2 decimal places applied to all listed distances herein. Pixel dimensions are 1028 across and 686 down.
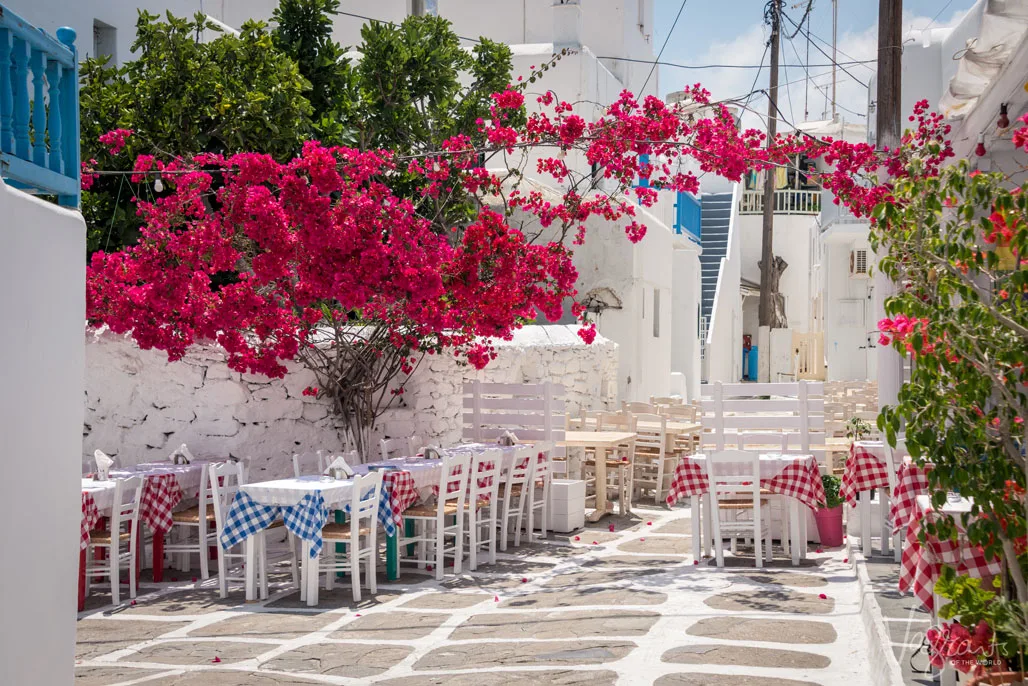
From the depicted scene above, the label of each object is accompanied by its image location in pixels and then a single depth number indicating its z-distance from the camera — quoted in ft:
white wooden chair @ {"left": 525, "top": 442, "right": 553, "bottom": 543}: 37.91
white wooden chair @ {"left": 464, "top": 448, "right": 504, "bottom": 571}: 31.58
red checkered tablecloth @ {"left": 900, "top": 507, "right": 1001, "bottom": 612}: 16.35
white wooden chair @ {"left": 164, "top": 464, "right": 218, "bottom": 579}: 30.60
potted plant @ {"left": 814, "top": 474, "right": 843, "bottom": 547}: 33.58
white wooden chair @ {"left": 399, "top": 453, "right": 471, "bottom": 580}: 30.25
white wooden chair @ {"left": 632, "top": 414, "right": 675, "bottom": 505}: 45.98
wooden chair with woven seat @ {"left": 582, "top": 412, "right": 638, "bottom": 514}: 41.75
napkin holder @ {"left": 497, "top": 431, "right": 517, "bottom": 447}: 36.37
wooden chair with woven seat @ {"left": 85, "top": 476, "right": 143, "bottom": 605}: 27.40
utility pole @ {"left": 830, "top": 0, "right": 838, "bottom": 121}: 100.77
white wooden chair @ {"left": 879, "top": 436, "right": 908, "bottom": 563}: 26.40
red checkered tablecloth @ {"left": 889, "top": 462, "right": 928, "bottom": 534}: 22.75
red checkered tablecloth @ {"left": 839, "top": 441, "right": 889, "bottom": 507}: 29.99
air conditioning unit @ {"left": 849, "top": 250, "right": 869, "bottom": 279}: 90.02
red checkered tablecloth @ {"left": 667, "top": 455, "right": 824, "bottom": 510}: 30.76
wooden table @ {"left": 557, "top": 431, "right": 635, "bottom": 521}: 40.29
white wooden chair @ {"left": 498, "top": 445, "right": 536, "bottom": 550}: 34.76
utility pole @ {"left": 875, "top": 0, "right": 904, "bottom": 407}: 32.30
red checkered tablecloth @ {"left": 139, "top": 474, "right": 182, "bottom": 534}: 30.14
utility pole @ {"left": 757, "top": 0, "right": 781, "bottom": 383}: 82.28
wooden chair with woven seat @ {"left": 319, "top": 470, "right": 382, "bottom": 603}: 27.12
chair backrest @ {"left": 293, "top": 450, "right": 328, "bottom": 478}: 32.86
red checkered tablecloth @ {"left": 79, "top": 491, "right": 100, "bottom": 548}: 26.86
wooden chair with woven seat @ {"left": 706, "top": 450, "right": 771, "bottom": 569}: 30.25
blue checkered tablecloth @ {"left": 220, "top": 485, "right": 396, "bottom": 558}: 26.60
